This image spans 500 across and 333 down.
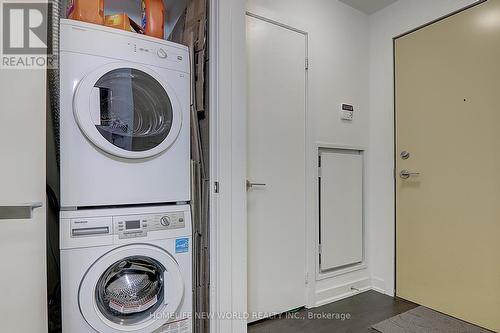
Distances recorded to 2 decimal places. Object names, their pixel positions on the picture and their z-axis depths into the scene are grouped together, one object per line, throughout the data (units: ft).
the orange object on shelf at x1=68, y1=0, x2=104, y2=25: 4.88
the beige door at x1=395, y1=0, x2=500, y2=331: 6.24
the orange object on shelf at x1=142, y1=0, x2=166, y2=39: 5.61
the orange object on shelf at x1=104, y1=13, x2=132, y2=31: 5.12
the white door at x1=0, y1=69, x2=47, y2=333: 2.95
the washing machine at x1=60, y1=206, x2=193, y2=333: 4.27
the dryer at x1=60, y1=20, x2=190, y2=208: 4.45
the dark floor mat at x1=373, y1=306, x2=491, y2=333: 6.18
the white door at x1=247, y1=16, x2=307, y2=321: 6.59
